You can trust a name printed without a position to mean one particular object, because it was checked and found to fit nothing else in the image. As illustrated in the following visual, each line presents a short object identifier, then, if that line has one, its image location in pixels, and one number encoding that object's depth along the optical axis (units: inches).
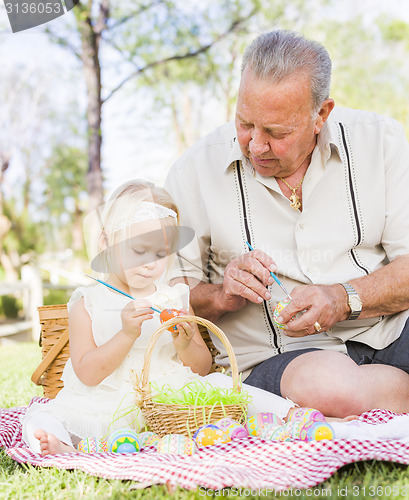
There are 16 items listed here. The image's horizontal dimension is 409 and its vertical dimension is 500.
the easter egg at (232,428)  77.6
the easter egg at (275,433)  77.2
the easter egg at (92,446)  81.0
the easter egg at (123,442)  77.4
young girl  87.0
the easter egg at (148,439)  80.1
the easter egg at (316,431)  73.7
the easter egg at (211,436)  76.5
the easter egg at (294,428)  76.5
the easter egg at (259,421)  80.7
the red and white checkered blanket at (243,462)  62.4
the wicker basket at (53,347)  109.3
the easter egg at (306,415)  79.7
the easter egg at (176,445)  73.9
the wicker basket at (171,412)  79.7
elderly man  91.0
